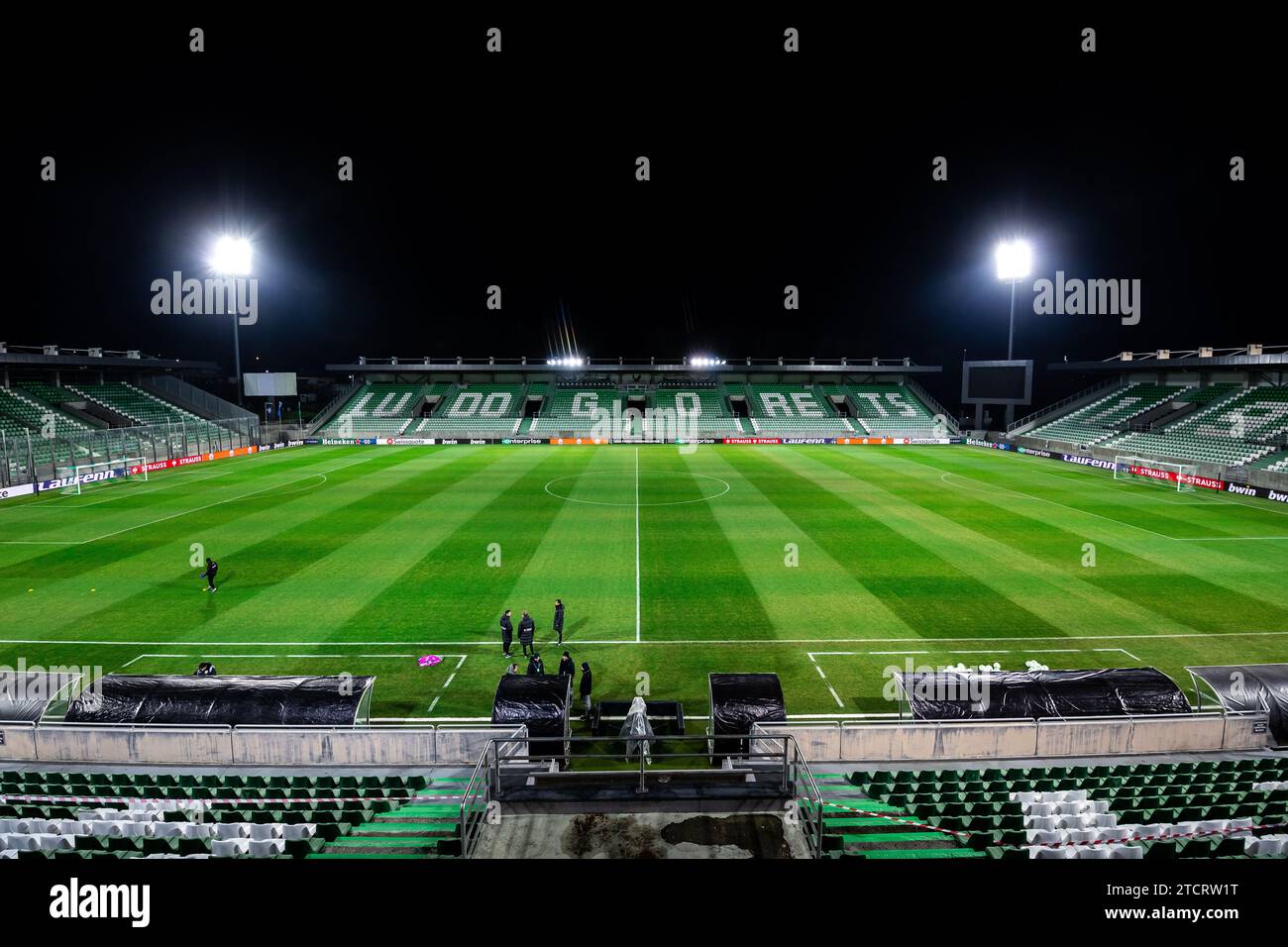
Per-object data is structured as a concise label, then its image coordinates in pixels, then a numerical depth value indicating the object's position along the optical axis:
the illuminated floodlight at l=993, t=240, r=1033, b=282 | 56.34
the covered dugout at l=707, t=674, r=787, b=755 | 11.19
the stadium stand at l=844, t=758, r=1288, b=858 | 7.72
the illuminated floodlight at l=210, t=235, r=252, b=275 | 54.44
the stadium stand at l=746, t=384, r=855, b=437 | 70.25
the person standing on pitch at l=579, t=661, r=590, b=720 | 13.68
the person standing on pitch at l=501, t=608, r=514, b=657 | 15.89
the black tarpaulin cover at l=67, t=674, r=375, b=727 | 11.34
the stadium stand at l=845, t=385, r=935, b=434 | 70.31
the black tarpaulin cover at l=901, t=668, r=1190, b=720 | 11.59
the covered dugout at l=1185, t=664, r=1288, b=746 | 11.41
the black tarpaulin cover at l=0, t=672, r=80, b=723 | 11.30
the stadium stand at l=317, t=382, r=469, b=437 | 69.56
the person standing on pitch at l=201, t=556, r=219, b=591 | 19.69
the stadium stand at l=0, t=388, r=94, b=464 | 40.22
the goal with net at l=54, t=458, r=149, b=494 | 38.36
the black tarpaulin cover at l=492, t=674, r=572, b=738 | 11.11
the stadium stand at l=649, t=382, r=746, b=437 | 70.31
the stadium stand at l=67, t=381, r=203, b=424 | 53.28
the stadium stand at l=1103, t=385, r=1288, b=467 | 41.12
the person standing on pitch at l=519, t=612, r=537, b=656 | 15.45
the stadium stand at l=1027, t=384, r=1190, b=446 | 53.62
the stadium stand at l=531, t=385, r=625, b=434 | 70.38
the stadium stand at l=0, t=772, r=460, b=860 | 7.70
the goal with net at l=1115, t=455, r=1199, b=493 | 38.69
